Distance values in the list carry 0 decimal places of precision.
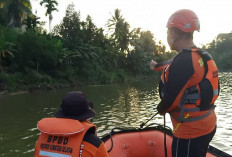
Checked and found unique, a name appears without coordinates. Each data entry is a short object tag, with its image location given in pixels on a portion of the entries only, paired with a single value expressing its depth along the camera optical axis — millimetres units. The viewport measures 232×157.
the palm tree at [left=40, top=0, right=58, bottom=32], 33469
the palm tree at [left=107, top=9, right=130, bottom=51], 44156
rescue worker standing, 2049
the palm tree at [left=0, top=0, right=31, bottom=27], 29781
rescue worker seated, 1925
